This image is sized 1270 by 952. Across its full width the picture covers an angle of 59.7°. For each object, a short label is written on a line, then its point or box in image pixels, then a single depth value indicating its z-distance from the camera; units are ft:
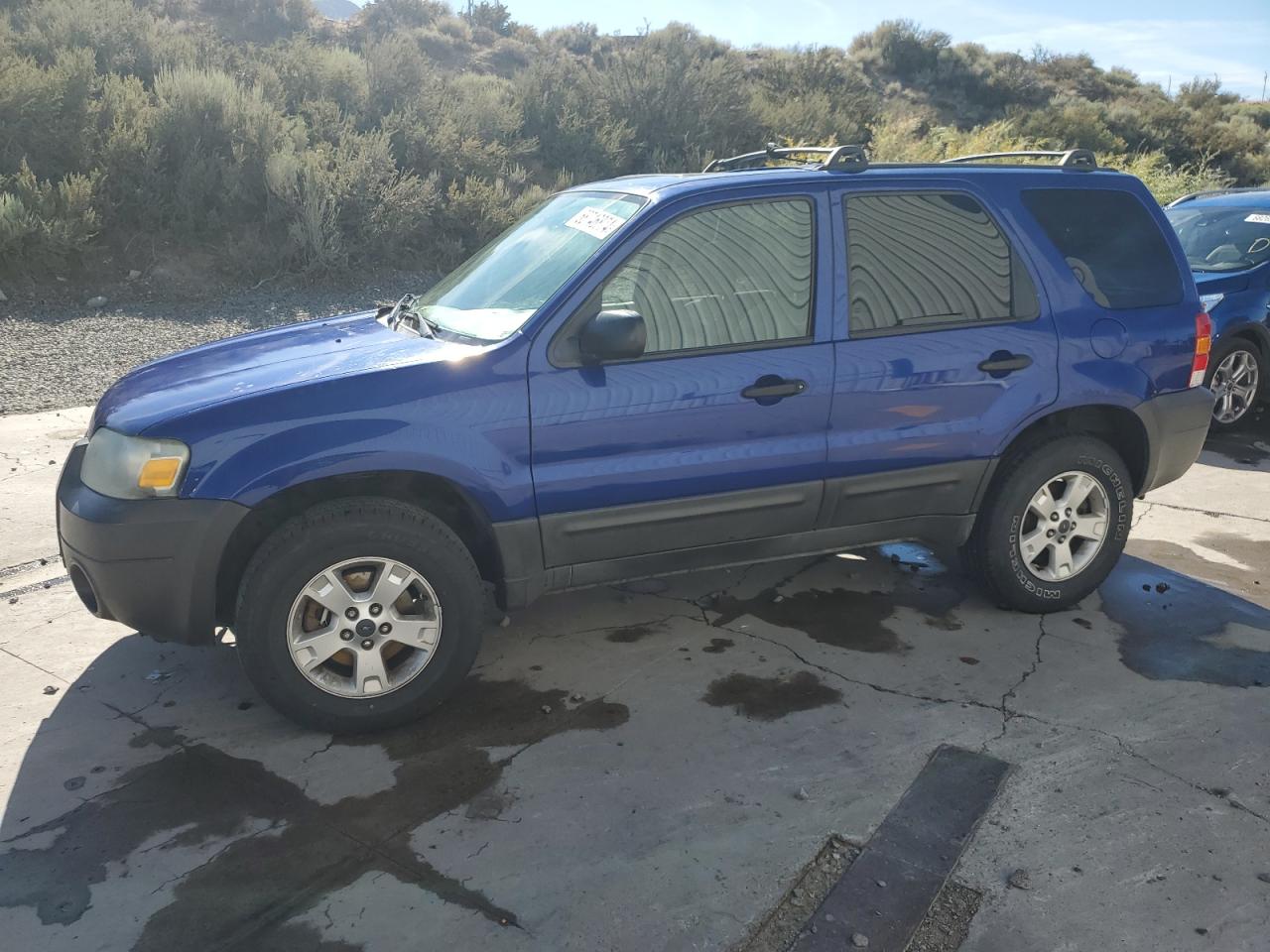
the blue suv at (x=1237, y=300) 26.94
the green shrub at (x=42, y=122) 40.57
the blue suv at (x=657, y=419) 12.44
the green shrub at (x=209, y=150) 41.50
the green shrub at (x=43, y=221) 36.04
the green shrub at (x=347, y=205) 41.42
